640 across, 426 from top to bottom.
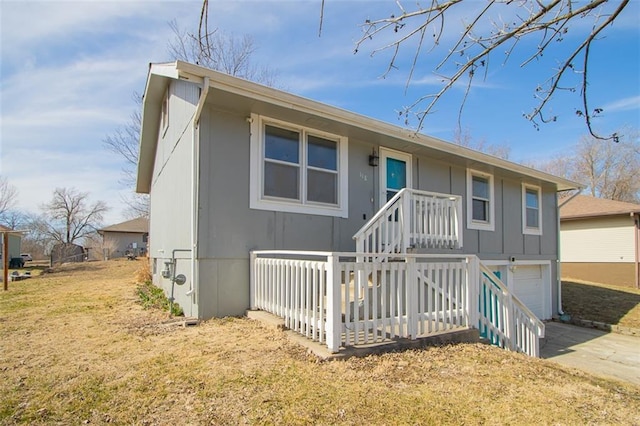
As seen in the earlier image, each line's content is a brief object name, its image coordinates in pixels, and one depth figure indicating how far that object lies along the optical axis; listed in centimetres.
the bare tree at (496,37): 311
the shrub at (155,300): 623
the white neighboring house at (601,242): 1566
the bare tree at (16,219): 3859
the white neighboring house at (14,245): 2557
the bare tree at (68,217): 4330
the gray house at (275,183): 568
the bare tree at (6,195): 3431
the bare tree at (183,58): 1692
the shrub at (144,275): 1141
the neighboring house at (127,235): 3569
